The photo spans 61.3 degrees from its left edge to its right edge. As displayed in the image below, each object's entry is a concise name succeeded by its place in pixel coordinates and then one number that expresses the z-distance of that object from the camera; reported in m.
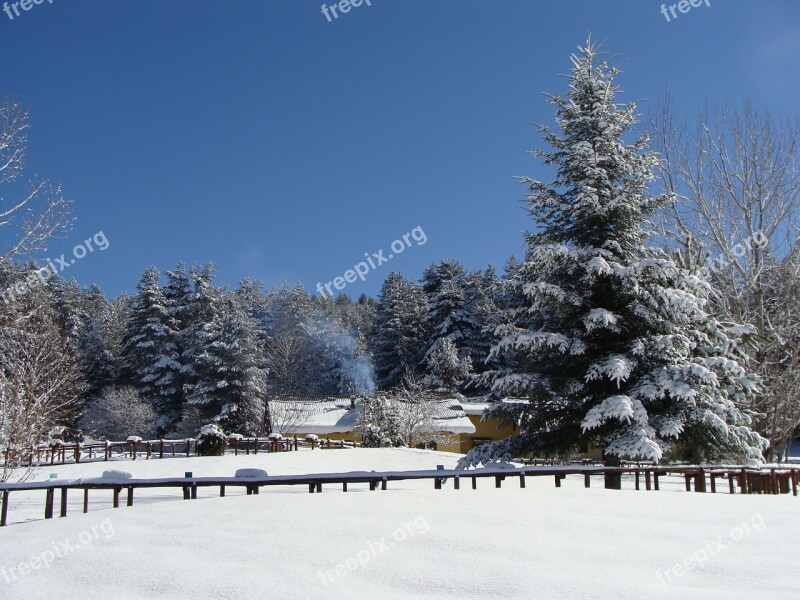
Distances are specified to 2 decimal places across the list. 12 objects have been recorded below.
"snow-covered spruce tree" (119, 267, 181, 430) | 56.75
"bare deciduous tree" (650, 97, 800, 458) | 23.97
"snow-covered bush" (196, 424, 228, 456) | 33.88
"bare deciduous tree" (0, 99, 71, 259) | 18.25
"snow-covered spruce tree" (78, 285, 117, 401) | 60.53
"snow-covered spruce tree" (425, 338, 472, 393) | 60.59
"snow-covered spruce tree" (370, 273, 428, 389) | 69.50
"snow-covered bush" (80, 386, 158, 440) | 50.44
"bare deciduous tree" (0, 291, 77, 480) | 16.23
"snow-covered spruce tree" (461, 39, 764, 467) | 16.27
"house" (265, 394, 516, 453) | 47.88
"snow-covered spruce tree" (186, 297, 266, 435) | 50.22
